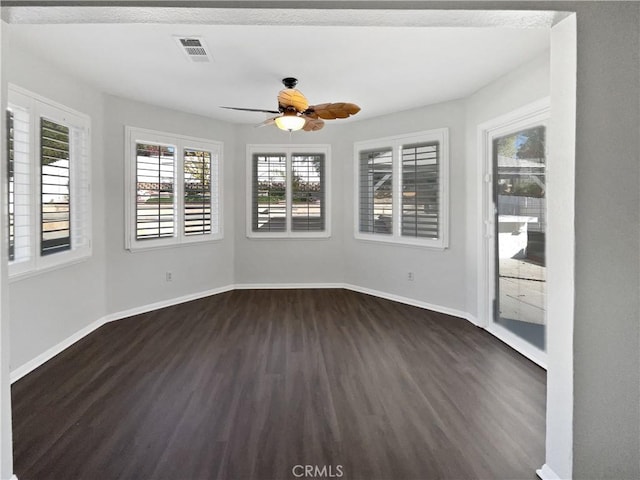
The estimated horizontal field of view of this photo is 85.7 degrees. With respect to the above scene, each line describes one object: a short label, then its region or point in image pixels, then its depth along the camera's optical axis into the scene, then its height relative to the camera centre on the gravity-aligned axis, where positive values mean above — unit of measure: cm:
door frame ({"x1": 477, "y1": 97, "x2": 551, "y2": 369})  359 +4
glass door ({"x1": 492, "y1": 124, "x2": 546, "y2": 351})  312 +1
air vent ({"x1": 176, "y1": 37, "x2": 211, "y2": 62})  274 +152
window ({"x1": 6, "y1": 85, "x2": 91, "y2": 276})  282 +43
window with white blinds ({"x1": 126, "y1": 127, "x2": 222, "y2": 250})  440 +57
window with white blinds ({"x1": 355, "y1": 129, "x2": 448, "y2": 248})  452 +62
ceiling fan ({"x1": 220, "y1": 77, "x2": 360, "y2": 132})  305 +115
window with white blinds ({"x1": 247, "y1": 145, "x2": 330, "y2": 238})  562 +64
